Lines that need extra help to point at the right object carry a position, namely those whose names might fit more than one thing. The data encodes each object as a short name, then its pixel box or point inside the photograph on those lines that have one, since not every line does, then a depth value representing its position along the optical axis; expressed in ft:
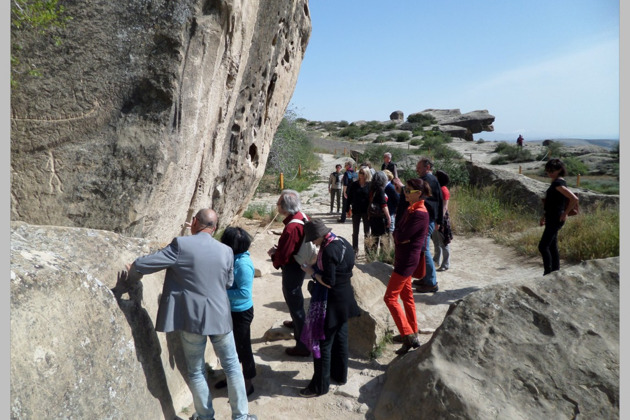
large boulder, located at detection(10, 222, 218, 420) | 7.14
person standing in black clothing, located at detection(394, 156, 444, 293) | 18.30
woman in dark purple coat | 13.48
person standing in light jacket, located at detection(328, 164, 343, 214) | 37.35
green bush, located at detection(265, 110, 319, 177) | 54.90
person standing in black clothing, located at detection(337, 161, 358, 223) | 33.70
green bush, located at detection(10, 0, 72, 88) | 12.67
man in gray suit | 9.20
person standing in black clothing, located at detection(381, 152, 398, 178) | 28.55
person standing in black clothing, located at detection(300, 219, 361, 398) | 11.39
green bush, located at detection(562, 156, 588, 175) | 73.15
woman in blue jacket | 10.98
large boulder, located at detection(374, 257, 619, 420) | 9.49
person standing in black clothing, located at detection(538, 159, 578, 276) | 16.60
